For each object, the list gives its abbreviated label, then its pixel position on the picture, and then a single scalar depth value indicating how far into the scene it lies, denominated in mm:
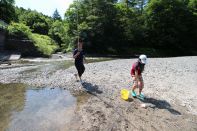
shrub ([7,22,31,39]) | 14143
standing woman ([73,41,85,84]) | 5009
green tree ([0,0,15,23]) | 22278
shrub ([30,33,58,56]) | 13956
